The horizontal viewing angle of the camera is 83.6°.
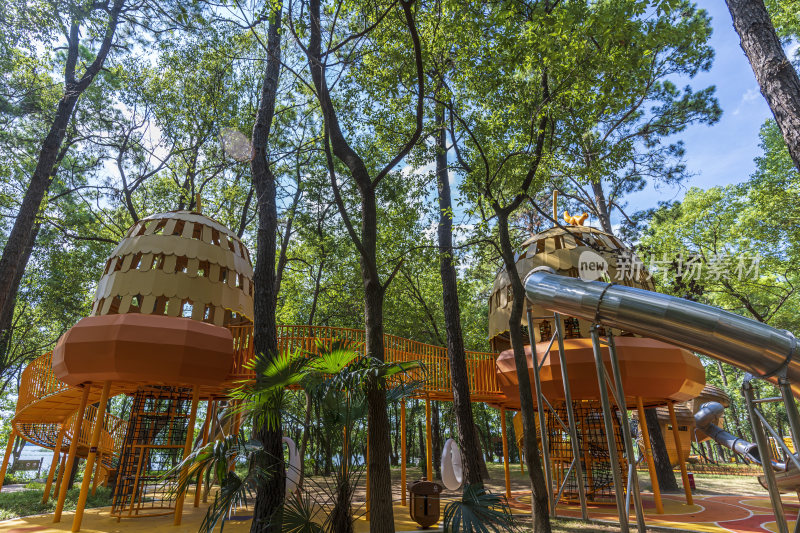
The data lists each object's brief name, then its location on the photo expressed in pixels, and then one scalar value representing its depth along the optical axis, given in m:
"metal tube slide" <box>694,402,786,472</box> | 19.23
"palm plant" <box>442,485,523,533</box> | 5.16
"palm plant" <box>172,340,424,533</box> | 5.35
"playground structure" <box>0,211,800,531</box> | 8.64
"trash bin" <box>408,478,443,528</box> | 9.05
